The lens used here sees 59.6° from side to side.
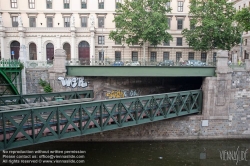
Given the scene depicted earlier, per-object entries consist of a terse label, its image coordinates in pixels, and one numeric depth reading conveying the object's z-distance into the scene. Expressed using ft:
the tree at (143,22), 100.68
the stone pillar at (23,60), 67.41
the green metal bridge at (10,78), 63.24
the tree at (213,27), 98.78
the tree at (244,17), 69.82
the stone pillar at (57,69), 63.93
